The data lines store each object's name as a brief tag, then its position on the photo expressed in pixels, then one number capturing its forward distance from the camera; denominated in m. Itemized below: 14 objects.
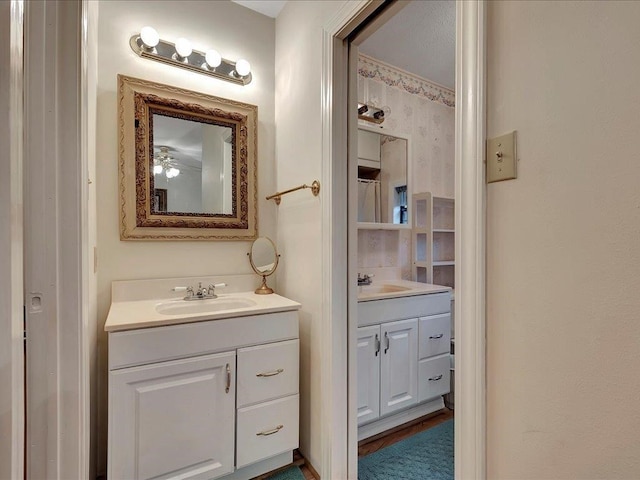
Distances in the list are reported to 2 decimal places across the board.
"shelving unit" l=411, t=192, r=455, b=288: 2.45
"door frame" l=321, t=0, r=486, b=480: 0.78
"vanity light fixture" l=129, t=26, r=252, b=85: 1.59
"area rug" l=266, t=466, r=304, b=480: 1.48
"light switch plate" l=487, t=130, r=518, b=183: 0.73
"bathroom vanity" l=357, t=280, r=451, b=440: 1.74
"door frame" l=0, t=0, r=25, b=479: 0.47
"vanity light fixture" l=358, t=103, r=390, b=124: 2.23
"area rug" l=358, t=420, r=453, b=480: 1.51
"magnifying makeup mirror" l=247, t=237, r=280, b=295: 1.85
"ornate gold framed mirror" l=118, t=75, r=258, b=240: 1.58
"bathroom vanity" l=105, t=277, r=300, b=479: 1.18
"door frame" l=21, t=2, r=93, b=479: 0.60
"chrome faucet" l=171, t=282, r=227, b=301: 1.65
